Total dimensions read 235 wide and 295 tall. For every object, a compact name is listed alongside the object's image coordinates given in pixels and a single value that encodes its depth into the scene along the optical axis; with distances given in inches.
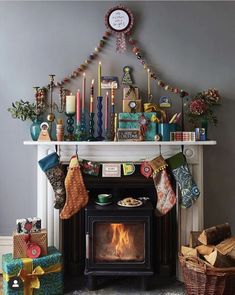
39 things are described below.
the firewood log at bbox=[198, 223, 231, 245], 111.2
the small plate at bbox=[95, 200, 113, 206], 120.4
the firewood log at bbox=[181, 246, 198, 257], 109.6
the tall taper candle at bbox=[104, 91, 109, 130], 128.1
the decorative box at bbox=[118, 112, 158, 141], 122.6
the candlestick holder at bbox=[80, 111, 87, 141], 124.3
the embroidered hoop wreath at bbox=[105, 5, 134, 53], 127.2
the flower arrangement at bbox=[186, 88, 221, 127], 121.2
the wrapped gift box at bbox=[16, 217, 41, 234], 116.9
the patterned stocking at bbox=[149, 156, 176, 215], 121.0
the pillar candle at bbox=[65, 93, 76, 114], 124.3
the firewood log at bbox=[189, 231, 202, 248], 114.7
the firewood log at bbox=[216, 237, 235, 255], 106.3
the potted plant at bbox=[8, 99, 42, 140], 124.8
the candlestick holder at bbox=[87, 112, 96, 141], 125.6
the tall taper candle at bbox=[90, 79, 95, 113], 126.4
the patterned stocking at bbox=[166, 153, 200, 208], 120.2
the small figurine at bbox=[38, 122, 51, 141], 122.5
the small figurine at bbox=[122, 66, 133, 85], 128.1
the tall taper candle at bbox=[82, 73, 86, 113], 129.3
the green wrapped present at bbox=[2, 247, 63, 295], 110.7
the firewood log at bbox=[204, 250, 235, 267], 103.8
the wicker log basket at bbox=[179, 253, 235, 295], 103.0
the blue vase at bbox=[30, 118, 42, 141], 124.6
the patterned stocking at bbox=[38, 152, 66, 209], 121.0
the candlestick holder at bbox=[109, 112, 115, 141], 125.5
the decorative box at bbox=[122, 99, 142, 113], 124.5
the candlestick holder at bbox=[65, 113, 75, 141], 125.2
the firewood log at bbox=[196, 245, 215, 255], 108.5
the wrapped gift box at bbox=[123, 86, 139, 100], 126.1
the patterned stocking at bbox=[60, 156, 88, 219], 119.9
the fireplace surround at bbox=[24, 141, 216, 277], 123.8
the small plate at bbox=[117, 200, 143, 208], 118.3
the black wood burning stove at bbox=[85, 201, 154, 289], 117.3
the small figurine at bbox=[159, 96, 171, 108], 127.6
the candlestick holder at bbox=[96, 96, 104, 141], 125.4
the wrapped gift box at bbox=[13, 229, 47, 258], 114.6
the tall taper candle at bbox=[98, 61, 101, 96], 126.4
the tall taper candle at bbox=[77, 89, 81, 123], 124.7
